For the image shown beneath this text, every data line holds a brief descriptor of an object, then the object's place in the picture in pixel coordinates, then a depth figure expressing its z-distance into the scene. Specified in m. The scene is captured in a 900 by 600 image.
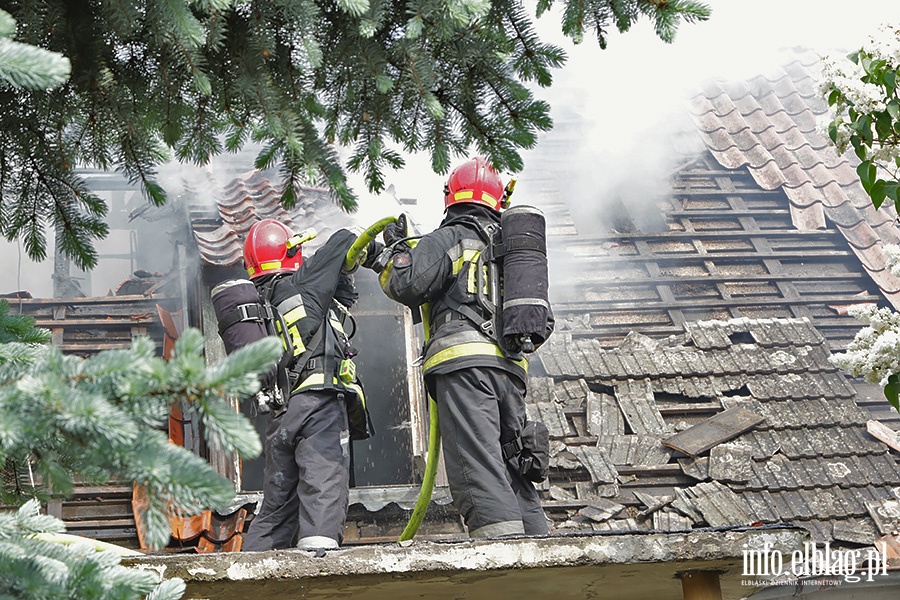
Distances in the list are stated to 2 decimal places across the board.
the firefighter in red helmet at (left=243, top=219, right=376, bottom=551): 10.44
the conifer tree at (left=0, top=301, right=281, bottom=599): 2.74
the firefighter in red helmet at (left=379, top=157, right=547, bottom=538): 9.12
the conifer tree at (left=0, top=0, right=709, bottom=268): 5.34
